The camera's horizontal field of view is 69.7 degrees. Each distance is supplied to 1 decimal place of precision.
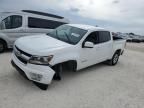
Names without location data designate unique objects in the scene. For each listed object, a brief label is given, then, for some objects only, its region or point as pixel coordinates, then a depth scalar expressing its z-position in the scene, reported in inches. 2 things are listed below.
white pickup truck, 102.1
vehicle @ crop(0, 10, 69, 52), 205.9
